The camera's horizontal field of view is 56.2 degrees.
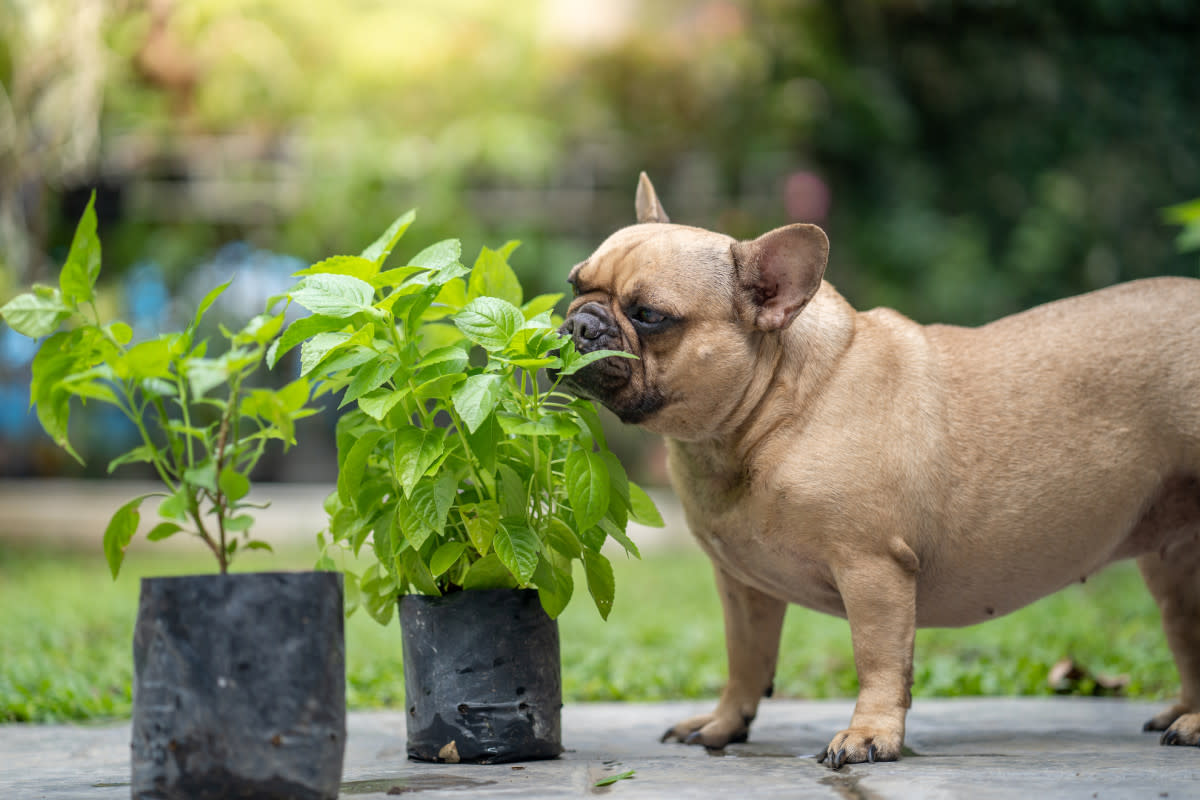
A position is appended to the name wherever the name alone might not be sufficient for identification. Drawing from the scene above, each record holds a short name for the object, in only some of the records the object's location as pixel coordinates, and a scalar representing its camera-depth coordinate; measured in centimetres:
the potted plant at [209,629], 212
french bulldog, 292
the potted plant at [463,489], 260
